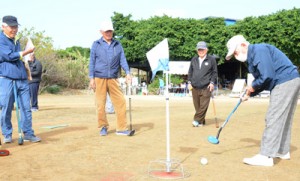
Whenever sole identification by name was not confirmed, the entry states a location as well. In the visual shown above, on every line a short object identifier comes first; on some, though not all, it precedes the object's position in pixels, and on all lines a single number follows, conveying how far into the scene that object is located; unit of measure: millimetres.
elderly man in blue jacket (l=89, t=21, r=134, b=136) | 7445
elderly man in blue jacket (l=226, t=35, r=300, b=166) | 5082
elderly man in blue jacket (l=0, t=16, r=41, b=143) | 6250
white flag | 4980
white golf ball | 5110
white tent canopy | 28328
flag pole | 4629
